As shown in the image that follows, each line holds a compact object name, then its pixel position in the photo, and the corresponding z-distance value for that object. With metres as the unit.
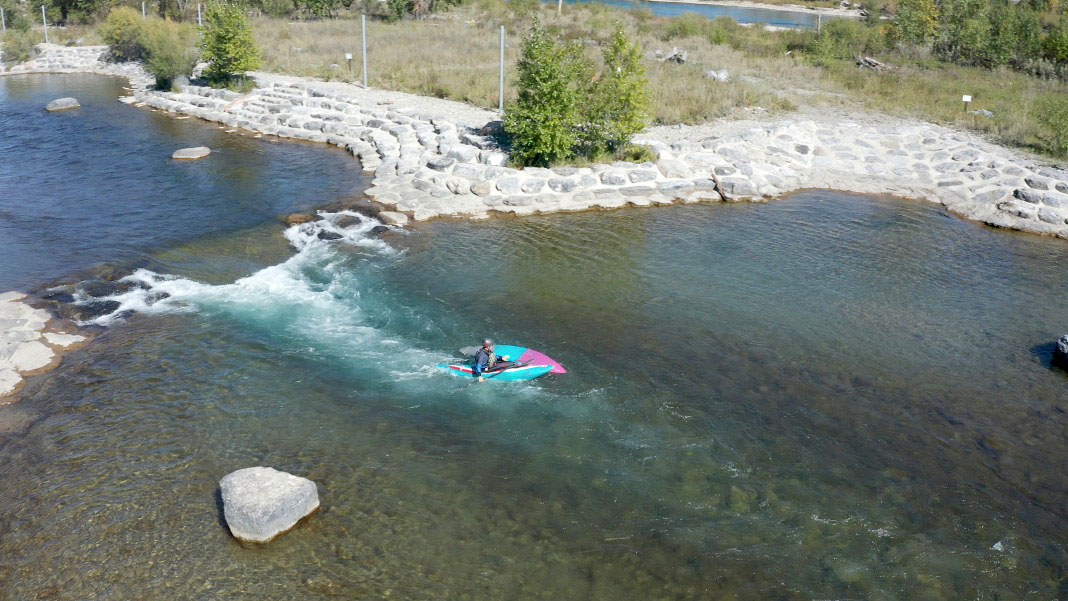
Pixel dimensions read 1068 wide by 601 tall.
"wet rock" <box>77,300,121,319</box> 13.42
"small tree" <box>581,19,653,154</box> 20.77
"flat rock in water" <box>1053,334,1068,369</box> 12.66
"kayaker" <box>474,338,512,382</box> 11.50
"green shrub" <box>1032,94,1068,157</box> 22.20
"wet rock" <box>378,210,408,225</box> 18.00
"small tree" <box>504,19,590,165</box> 20.02
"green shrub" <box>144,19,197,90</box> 32.38
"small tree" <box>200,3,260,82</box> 30.08
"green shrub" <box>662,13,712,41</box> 41.97
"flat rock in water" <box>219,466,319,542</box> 8.47
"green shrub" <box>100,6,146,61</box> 41.44
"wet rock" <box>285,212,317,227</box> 17.86
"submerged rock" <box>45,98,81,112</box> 30.38
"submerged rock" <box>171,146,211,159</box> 23.37
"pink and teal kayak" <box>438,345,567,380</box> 11.63
